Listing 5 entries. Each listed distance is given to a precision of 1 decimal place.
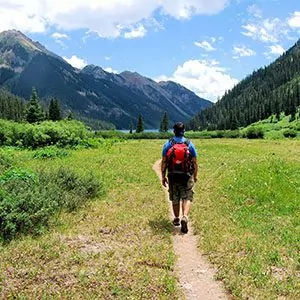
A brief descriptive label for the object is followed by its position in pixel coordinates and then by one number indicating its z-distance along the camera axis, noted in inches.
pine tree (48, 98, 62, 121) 4421.8
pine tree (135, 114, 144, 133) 5989.2
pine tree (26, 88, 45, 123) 3882.9
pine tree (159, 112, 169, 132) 6864.2
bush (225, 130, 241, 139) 4598.9
